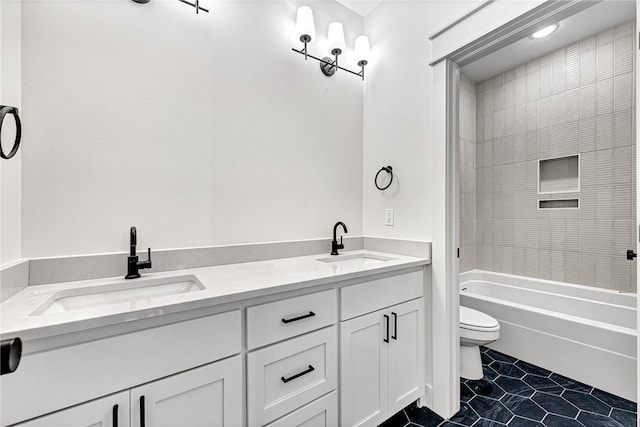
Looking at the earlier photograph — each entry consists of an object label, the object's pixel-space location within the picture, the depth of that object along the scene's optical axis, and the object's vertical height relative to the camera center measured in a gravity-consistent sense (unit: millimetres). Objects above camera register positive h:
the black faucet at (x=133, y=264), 1213 -205
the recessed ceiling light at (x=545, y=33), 2225 +1435
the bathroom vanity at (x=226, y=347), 740 -439
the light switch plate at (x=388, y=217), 1899 -18
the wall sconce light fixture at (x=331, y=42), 1703 +1091
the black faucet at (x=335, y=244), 1871 -197
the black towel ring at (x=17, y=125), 857 +284
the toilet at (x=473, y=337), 1821 -781
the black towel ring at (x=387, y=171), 1887 +281
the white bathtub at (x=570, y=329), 1728 -805
